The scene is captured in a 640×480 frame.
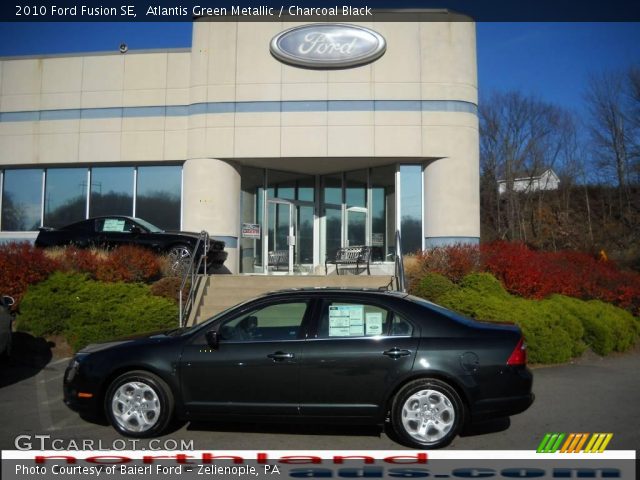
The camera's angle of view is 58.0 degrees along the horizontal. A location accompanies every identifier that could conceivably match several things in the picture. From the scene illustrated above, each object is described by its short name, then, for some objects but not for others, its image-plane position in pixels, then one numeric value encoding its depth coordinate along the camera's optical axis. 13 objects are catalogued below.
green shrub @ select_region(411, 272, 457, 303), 10.89
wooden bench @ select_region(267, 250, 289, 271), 18.20
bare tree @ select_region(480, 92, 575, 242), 33.38
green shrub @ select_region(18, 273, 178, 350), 9.88
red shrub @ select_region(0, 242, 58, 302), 10.88
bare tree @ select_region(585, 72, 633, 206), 29.70
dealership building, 16.39
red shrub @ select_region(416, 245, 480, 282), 11.69
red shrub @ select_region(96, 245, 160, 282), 11.48
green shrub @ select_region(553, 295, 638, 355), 10.27
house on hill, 33.72
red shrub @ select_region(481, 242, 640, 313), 11.56
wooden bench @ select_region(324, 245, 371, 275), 16.31
